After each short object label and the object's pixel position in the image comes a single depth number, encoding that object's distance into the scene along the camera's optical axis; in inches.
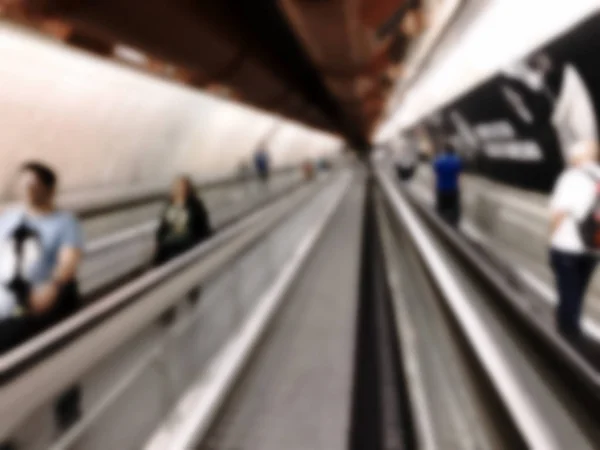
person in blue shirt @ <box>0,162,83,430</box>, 125.7
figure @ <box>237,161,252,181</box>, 623.1
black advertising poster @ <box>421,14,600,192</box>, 223.5
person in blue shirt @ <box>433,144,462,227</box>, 437.1
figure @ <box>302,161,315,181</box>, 971.1
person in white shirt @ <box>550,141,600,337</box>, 173.3
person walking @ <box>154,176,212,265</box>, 231.8
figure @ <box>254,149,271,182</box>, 658.1
